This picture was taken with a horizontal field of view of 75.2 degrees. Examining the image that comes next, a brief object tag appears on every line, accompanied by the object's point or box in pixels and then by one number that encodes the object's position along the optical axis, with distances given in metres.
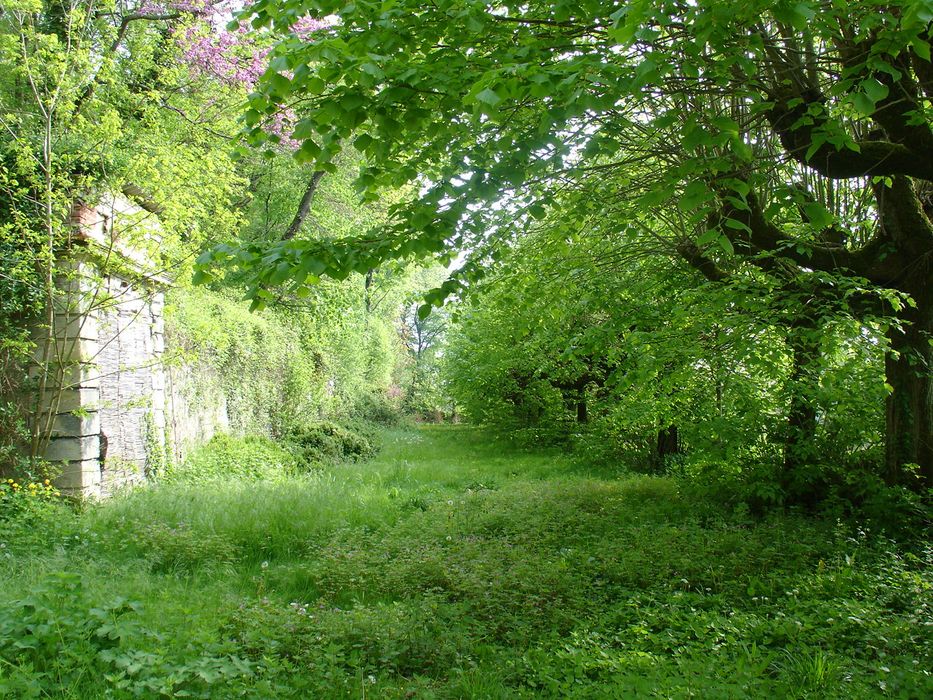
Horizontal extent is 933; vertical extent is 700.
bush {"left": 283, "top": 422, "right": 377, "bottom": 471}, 13.37
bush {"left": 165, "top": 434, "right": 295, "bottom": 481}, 10.21
